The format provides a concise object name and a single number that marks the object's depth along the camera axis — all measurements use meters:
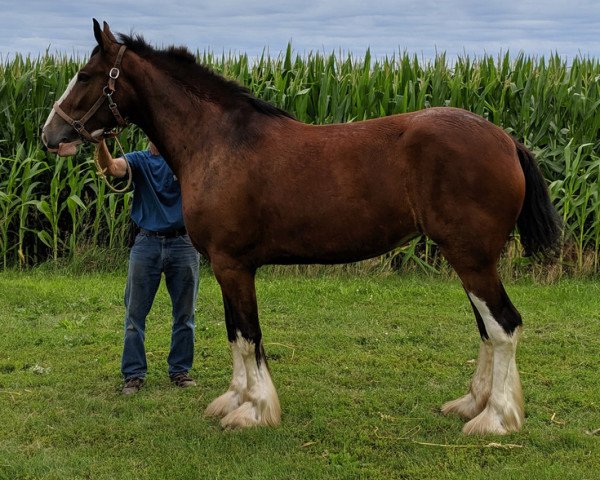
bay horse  4.29
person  5.32
